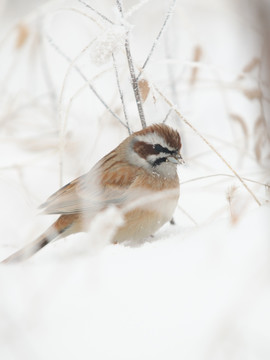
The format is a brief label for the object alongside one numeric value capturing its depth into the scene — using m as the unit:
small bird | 5.16
